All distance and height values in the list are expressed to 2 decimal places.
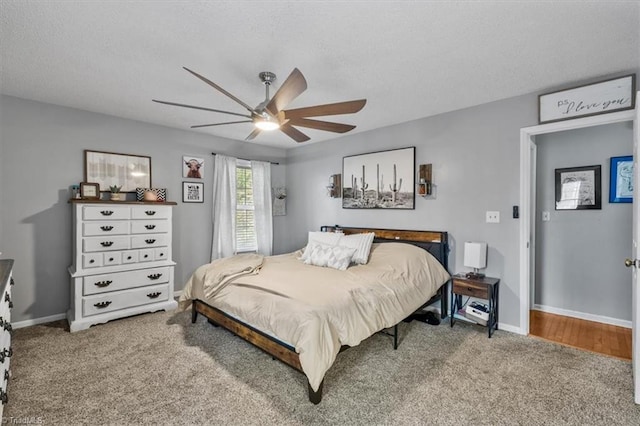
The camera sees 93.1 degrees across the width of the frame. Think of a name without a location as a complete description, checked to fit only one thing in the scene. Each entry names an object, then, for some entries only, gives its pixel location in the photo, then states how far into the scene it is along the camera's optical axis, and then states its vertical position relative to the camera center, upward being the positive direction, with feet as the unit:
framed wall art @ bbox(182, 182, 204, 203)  14.80 +1.00
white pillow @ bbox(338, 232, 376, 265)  11.60 -1.26
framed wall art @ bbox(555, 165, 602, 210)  11.47 +0.97
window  16.81 +0.07
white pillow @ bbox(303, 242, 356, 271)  10.97 -1.64
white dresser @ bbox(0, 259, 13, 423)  4.66 -2.08
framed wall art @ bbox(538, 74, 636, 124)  8.49 +3.37
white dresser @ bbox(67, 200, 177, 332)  10.82 -1.89
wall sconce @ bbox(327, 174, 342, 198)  15.83 +1.37
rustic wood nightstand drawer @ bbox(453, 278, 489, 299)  10.18 -2.64
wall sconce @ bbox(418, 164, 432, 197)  12.36 +1.34
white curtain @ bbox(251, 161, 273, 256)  17.34 +0.47
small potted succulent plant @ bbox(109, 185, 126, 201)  12.11 +0.77
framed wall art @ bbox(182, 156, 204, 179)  14.78 +2.23
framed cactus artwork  13.17 +1.53
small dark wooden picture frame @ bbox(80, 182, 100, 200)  11.51 +0.83
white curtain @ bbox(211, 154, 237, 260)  15.69 +0.28
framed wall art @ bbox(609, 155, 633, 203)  10.73 +1.19
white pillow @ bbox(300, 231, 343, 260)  12.52 -1.13
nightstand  10.10 -2.67
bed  6.71 -2.32
